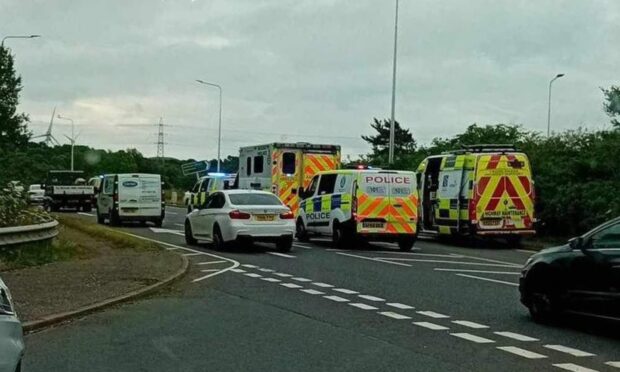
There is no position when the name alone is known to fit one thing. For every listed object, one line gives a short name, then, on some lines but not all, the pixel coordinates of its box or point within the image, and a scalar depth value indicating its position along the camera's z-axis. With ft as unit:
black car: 31.65
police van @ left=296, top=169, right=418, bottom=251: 73.46
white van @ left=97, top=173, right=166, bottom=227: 109.70
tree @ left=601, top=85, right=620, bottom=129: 100.06
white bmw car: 69.05
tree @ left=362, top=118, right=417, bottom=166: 265.09
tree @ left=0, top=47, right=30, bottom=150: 266.77
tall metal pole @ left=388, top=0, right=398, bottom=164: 125.59
